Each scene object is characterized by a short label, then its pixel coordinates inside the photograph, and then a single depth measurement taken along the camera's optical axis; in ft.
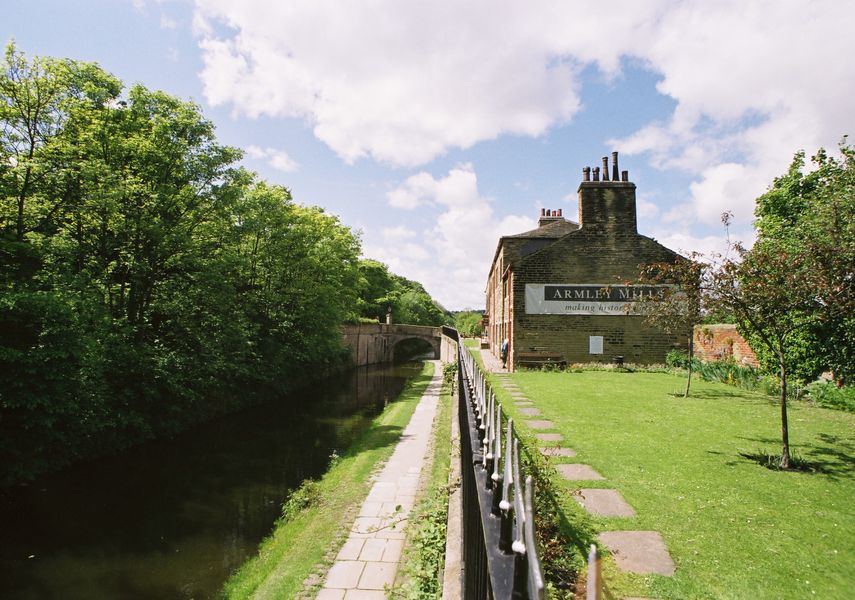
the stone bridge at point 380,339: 124.57
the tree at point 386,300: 179.74
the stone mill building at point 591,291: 66.44
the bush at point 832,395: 36.06
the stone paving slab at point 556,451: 23.27
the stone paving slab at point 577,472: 19.95
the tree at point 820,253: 20.39
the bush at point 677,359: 63.00
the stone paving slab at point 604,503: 16.28
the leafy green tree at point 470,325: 238.27
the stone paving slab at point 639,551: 12.60
